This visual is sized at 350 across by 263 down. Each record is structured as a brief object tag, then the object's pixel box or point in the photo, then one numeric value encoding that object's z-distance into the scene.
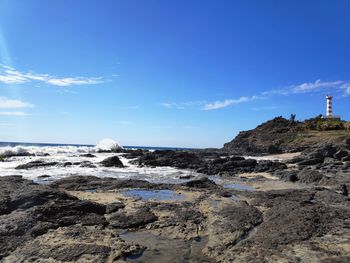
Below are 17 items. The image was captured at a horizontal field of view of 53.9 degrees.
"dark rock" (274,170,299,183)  23.03
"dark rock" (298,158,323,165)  31.91
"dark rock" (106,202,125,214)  12.33
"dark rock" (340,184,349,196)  16.72
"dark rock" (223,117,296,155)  65.44
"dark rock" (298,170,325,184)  21.55
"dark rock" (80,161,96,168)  35.03
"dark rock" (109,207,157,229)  10.81
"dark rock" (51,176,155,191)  18.73
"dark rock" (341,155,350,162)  32.06
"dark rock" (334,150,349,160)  33.47
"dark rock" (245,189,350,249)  9.27
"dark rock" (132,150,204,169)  36.59
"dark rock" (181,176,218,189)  19.33
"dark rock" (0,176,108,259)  8.73
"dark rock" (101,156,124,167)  36.44
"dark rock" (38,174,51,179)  25.18
